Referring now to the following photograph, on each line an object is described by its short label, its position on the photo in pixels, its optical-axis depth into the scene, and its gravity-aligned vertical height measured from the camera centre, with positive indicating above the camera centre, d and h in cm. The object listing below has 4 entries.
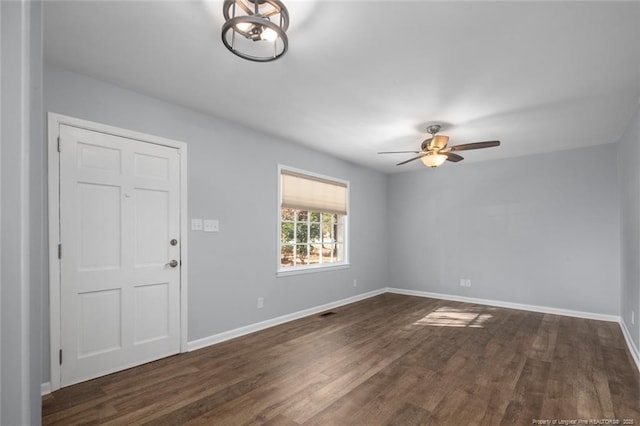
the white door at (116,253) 264 -35
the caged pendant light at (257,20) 170 +114
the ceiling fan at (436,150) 377 +75
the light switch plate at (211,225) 356 -12
